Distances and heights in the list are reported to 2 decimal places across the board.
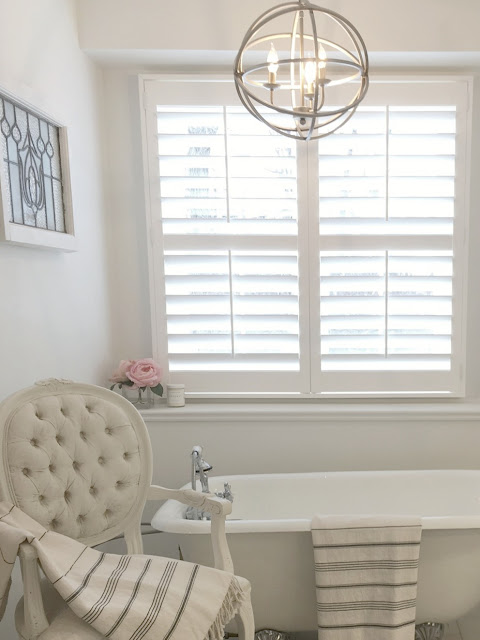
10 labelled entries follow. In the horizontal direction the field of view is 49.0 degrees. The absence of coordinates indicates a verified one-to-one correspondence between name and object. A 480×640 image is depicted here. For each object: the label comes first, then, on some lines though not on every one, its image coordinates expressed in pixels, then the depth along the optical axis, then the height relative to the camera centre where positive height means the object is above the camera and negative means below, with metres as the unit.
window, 2.39 +0.13
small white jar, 2.47 -0.56
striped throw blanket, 1.22 -0.78
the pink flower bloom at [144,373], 2.37 -0.44
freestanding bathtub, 1.72 -0.98
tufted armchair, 1.31 -0.59
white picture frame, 1.59 +0.33
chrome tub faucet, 1.86 -0.73
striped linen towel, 1.68 -0.98
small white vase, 2.48 -0.58
